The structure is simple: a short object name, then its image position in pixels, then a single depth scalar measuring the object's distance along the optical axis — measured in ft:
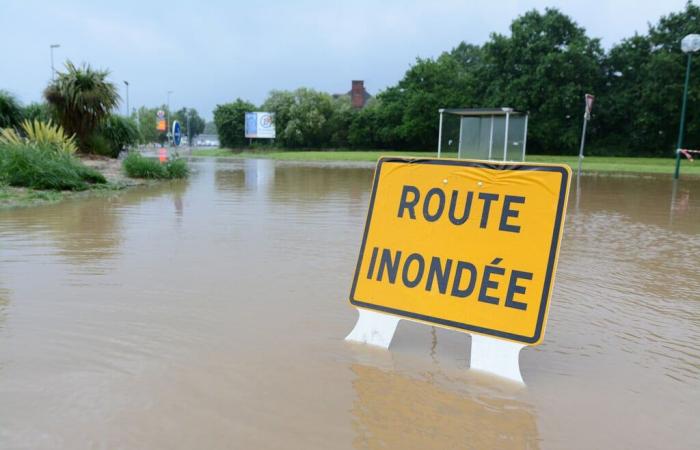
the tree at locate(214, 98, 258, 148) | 209.36
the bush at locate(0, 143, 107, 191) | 39.93
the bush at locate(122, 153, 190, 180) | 53.67
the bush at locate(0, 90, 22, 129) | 70.28
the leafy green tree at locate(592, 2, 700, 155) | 123.54
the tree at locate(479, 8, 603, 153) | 137.18
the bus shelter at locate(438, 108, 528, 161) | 70.23
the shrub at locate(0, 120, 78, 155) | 44.34
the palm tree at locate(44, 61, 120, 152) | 65.57
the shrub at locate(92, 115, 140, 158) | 74.13
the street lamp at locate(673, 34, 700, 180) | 60.34
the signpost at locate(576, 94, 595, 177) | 61.81
